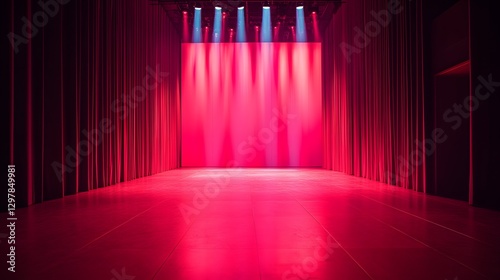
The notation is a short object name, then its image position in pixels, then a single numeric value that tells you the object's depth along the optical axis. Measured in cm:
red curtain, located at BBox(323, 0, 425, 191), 466
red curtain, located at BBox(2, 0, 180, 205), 331
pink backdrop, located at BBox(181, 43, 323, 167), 1001
